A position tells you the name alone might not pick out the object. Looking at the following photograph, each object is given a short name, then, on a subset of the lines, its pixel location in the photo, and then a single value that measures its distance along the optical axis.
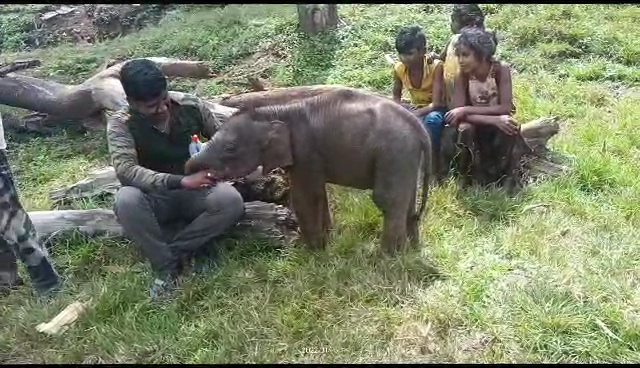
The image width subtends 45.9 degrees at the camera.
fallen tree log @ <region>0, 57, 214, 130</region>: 6.52
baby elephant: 4.39
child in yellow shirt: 5.50
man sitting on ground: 4.41
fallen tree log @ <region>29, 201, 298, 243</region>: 4.84
